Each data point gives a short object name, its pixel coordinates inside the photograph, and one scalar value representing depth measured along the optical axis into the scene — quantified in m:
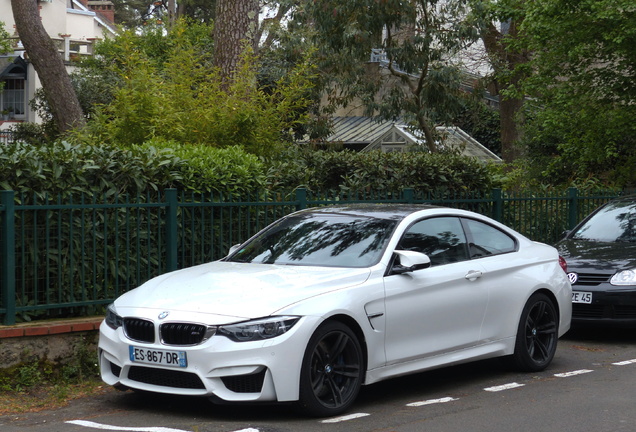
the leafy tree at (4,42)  42.69
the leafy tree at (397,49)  21.41
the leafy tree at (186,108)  12.12
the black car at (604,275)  10.33
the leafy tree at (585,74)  16.61
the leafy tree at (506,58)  18.64
